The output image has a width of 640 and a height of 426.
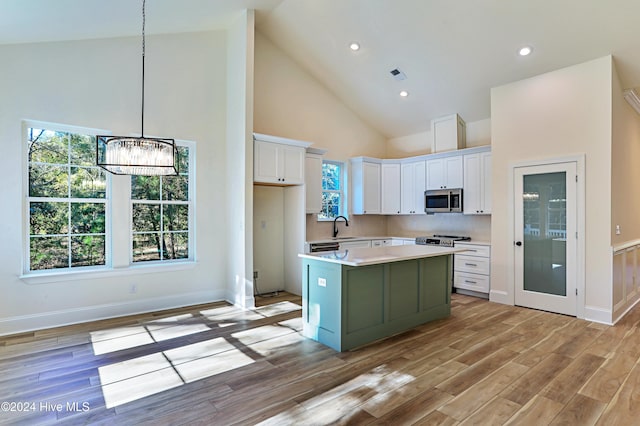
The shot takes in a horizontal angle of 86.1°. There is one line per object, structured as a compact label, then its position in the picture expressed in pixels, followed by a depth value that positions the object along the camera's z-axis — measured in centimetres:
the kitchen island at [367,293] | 333
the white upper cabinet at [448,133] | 606
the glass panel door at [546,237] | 439
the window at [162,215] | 465
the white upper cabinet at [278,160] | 500
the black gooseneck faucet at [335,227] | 647
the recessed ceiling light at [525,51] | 424
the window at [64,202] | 395
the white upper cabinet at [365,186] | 655
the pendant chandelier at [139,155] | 283
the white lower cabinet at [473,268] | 527
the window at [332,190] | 648
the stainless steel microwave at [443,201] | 583
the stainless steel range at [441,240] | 569
